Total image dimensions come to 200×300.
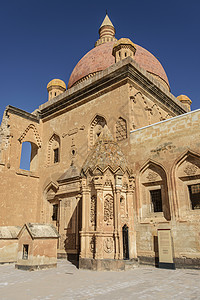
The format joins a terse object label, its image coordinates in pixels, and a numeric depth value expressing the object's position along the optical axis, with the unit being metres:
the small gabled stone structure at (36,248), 7.67
